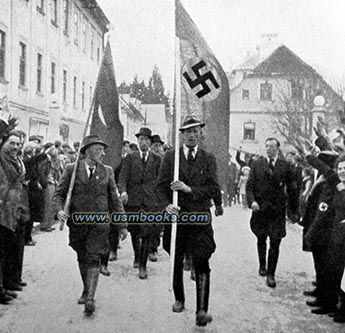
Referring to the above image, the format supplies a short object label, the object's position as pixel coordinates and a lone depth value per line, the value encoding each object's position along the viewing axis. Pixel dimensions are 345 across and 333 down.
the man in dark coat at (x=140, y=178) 8.73
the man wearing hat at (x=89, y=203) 6.30
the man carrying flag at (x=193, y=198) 5.96
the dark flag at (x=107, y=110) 7.02
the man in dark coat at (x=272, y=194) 8.12
